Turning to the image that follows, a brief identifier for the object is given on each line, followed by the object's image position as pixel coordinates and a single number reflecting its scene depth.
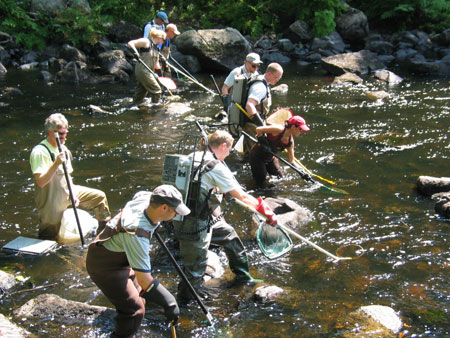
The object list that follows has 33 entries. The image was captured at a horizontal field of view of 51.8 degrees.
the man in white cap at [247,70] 9.07
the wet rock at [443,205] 7.69
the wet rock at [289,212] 7.36
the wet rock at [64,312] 5.09
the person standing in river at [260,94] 8.64
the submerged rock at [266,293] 5.49
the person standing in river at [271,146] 7.91
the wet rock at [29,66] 20.05
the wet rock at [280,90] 16.55
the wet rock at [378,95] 15.51
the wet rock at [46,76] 18.03
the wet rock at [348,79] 17.79
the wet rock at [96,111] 13.86
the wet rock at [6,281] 5.73
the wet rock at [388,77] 18.08
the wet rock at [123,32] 23.23
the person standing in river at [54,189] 6.04
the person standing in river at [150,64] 13.35
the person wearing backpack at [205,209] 5.09
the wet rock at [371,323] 4.91
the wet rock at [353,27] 25.84
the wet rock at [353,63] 19.44
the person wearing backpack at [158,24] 13.78
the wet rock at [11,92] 15.75
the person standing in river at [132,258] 4.00
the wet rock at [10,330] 4.53
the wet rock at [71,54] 20.30
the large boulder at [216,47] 19.72
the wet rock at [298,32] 25.31
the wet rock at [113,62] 19.09
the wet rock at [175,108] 13.83
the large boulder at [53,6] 22.63
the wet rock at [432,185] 8.49
